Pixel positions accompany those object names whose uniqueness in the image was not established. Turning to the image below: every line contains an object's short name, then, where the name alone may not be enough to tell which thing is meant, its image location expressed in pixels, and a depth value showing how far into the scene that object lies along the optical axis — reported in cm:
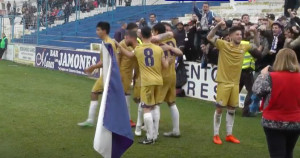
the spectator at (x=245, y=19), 1352
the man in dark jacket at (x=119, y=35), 1328
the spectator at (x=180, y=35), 1438
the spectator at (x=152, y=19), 1640
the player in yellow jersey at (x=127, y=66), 945
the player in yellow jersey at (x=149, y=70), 838
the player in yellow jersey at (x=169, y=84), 868
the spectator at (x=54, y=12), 3314
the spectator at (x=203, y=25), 1448
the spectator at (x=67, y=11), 3188
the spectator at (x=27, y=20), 3169
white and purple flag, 633
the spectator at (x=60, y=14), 3262
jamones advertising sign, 1988
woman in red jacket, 568
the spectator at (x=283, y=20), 1308
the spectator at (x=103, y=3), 3134
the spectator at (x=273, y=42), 1112
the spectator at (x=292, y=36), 989
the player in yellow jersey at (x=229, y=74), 863
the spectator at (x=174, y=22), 1521
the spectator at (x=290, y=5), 1766
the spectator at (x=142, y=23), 1690
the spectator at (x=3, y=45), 2847
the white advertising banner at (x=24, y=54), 2522
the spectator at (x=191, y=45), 1471
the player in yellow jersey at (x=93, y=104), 977
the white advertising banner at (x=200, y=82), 1377
